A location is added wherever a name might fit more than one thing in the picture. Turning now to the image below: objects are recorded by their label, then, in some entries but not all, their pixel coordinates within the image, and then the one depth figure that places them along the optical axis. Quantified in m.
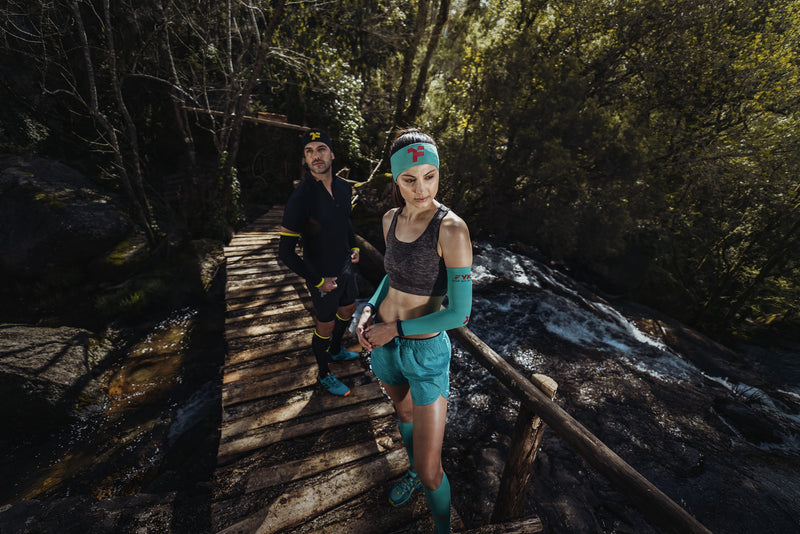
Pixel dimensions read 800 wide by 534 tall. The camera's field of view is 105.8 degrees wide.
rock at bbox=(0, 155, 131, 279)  6.60
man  2.98
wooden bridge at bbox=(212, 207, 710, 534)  2.34
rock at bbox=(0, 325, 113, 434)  4.16
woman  1.70
